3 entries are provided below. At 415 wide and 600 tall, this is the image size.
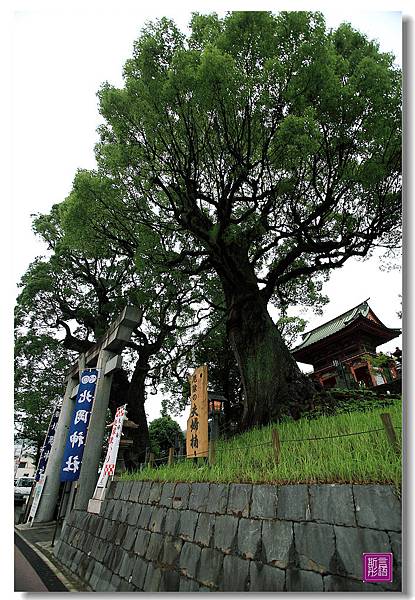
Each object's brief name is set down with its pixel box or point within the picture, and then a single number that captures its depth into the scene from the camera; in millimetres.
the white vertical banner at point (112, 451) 5363
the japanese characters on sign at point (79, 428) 5949
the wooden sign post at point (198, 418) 4367
